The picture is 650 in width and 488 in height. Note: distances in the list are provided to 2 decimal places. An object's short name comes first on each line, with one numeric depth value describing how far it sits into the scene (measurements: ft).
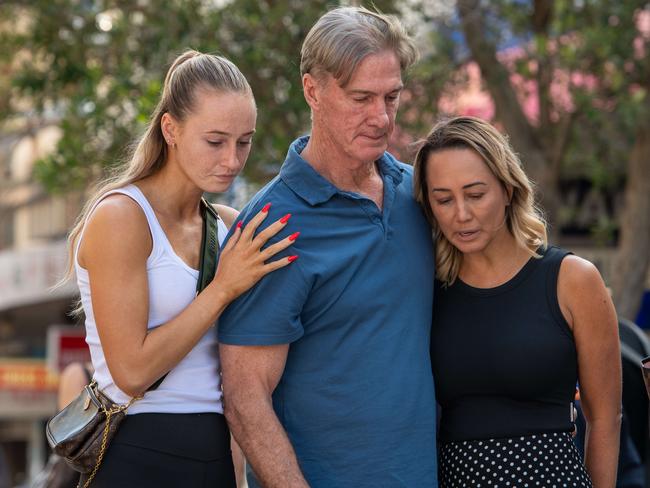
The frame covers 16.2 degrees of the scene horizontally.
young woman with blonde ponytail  21.99
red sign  95.24
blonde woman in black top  23.52
